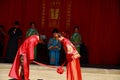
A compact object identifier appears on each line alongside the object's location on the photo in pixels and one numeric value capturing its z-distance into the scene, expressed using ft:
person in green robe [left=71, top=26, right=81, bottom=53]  52.65
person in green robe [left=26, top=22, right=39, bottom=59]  52.54
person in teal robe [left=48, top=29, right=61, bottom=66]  51.96
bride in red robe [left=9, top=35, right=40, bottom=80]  39.63
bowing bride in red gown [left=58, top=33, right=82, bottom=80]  38.99
